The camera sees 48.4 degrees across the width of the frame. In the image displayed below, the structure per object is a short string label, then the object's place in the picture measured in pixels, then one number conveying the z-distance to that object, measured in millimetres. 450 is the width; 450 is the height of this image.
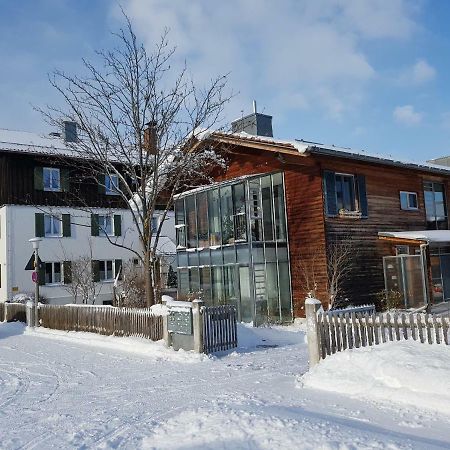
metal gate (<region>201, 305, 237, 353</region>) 11791
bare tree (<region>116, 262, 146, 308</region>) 21547
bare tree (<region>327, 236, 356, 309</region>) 17109
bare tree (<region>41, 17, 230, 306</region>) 15231
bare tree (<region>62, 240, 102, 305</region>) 28050
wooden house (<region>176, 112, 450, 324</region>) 17703
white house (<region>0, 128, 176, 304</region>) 27906
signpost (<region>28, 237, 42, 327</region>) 19719
